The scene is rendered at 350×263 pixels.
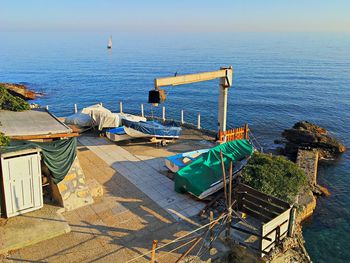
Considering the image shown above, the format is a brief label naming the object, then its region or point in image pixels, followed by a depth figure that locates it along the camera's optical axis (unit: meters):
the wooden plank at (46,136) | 12.04
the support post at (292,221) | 11.09
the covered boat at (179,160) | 15.33
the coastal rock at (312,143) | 27.55
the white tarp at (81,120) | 22.34
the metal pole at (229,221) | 10.91
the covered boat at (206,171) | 13.44
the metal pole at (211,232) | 10.56
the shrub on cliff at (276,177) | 12.91
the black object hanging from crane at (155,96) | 14.77
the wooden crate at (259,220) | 10.41
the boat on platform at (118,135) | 20.30
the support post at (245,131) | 22.00
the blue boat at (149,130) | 20.19
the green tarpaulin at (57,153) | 11.96
